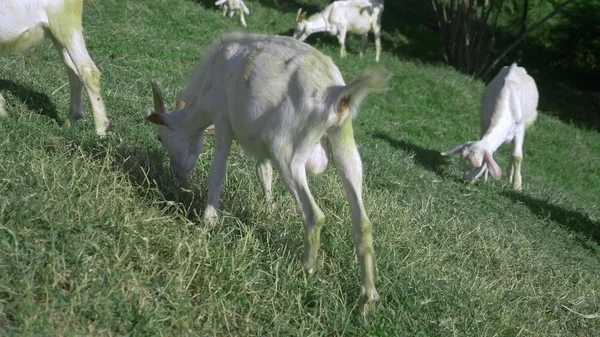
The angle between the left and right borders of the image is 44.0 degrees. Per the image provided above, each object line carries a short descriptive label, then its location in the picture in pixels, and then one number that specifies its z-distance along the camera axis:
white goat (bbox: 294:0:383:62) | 16.28
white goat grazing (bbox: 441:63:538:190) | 9.37
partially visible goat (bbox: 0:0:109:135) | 6.12
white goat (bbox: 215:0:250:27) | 15.62
